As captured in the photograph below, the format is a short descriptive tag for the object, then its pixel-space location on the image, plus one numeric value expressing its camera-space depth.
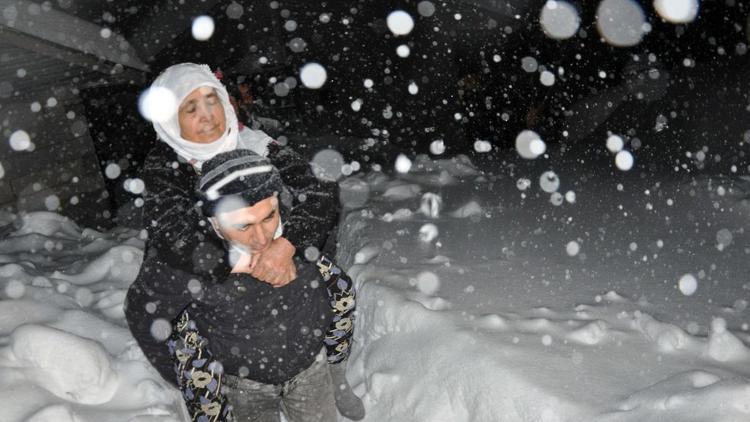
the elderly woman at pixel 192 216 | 1.90
